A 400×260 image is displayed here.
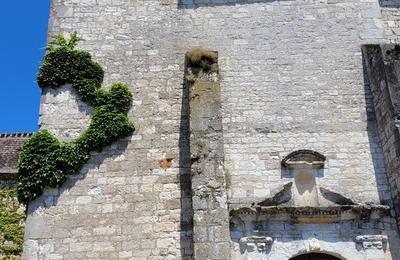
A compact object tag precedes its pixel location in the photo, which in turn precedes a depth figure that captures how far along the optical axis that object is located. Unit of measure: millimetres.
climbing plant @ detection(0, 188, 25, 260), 9852
